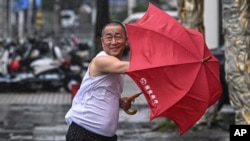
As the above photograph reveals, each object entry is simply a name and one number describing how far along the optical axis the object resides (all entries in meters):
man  7.40
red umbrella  7.00
